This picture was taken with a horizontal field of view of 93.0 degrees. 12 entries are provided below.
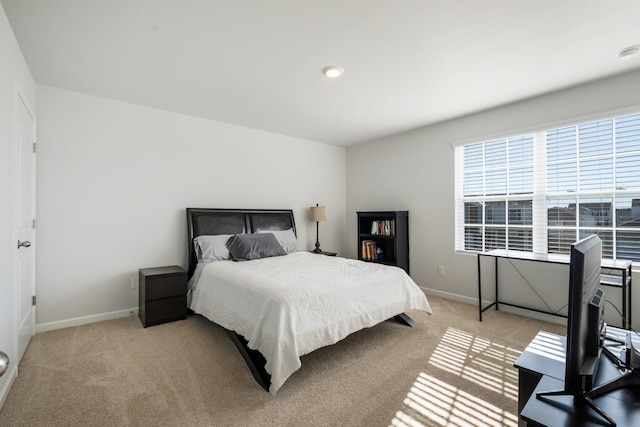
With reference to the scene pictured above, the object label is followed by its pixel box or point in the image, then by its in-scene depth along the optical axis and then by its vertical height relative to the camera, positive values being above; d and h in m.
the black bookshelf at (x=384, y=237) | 4.43 -0.38
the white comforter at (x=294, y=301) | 2.05 -0.73
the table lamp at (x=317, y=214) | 4.92 -0.02
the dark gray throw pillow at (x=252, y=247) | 3.67 -0.42
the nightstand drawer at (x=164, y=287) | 3.13 -0.78
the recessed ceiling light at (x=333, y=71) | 2.64 +1.26
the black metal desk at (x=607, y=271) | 2.54 -0.51
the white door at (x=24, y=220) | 2.29 -0.06
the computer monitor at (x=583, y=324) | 0.80 -0.32
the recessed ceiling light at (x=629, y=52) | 2.36 +1.28
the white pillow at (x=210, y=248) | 3.57 -0.42
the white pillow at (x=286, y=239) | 4.28 -0.39
